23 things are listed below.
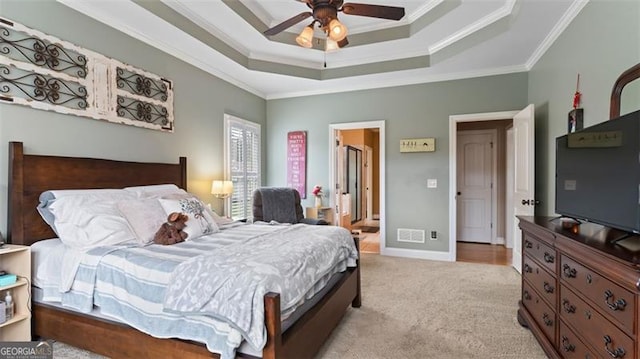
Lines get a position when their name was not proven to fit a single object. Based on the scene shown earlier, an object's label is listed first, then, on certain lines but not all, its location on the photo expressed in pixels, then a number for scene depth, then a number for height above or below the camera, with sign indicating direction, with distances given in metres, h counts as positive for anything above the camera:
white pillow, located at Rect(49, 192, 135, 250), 2.11 -0.32
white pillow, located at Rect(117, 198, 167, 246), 2.28 -0.31
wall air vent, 4.79 -0.92
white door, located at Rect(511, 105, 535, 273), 3.59 +0.11
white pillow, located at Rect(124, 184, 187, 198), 2.77 -0.12
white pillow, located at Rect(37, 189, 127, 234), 2.26 -0.17
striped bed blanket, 1.52 -0.62
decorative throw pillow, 2.53 -0.33
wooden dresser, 1.23 -0.58
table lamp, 4.00 -0.14
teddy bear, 2.28 -0.41
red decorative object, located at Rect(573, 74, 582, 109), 2.69 +0.69
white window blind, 4.57 +0.25
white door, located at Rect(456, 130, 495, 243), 5.79 -0.16
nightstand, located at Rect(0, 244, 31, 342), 2.08 -0.80
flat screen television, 1.44 +0.02
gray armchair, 4.37 -0.42
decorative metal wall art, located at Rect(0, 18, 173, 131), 2.24 +0.83
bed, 1.65 -0.86
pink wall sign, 5.39 +0.29
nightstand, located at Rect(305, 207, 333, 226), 5.10 -0.60
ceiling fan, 2.36 +1.29
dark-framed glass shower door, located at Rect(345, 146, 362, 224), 7.74 -0.05
